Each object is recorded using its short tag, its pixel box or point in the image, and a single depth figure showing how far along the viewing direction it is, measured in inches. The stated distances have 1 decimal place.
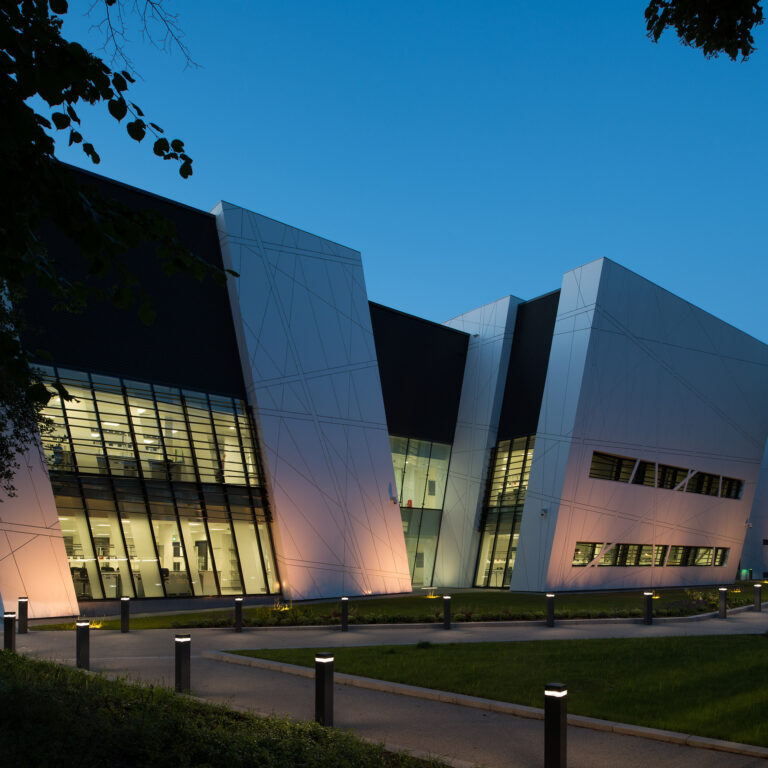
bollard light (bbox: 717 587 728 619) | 818.2
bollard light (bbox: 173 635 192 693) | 378.6
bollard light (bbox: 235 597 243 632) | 673.4
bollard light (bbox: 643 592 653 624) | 742.5
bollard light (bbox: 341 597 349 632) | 676.5
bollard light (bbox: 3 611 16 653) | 507.8
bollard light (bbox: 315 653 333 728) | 303.9
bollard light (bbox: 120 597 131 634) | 673.6
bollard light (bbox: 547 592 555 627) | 720.3
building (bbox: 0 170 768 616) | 916.0
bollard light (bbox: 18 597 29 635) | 650.2
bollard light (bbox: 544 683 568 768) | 238.8
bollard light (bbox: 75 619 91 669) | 449.4
